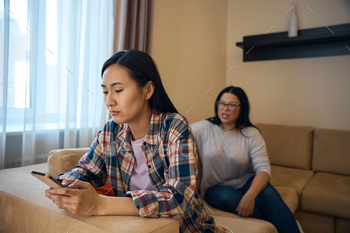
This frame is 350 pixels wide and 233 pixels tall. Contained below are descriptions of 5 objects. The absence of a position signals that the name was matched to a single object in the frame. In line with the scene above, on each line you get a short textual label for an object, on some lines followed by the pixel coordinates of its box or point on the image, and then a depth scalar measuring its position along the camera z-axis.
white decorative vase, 2.78
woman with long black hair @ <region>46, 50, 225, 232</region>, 0.83
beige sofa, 0.82
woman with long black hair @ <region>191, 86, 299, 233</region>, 1.58
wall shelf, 2.64
